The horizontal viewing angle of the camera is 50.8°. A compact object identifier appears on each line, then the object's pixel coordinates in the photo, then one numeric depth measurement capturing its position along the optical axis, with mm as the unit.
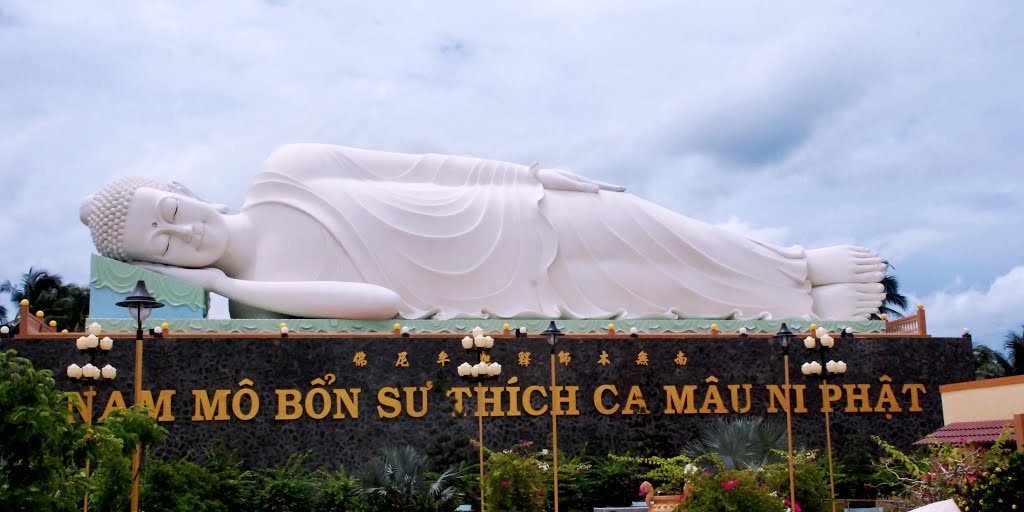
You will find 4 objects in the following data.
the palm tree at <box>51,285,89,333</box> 27547
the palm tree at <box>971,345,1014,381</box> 28984
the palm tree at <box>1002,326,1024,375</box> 29156
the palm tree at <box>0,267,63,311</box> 28656
